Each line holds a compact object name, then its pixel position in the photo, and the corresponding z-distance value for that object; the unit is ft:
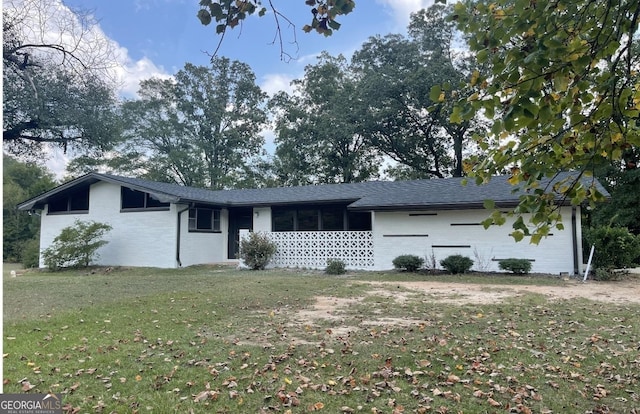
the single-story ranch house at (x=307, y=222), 43.04
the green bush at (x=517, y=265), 40.11
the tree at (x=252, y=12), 8.38
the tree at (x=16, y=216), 80.59
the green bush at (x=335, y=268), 45.03
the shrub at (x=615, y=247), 39.50
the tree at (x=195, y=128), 108.06
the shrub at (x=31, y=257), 59.67
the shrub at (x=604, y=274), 37.22
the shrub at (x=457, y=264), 41.75
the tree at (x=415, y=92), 82.84
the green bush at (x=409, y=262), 44.04
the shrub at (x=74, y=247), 50.65
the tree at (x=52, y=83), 30.89
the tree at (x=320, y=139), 98.68
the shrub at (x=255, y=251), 49.06
